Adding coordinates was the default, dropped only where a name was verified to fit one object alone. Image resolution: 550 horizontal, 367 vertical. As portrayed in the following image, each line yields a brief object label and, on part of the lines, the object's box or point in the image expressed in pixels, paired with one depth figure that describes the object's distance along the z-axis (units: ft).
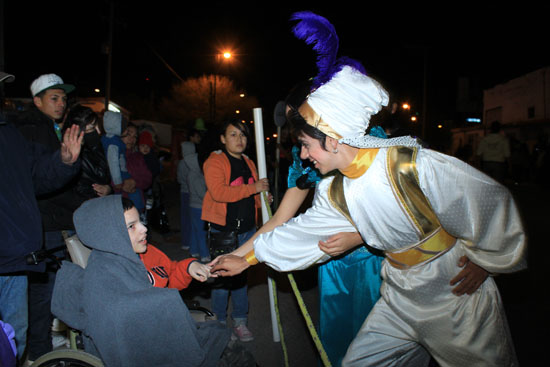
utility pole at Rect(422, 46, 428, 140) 69.36
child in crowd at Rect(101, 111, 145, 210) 16.16
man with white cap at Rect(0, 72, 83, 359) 7.80
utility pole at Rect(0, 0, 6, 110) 12.49
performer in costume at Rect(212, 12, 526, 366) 5.68
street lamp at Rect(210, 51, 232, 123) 66.50
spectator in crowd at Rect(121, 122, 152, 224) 18.53
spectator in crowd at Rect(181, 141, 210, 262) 18.33
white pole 10.44
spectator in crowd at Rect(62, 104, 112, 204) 11.38
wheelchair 6.88
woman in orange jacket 11.66
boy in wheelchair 6.34
